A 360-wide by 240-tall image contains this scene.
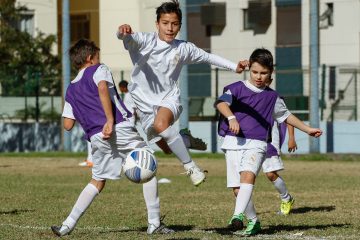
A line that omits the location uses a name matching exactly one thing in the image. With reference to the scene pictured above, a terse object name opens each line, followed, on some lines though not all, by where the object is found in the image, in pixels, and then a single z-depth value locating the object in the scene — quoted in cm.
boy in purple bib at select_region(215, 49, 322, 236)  1936
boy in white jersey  1948
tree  6637
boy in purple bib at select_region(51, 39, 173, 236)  1923
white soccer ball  1852
